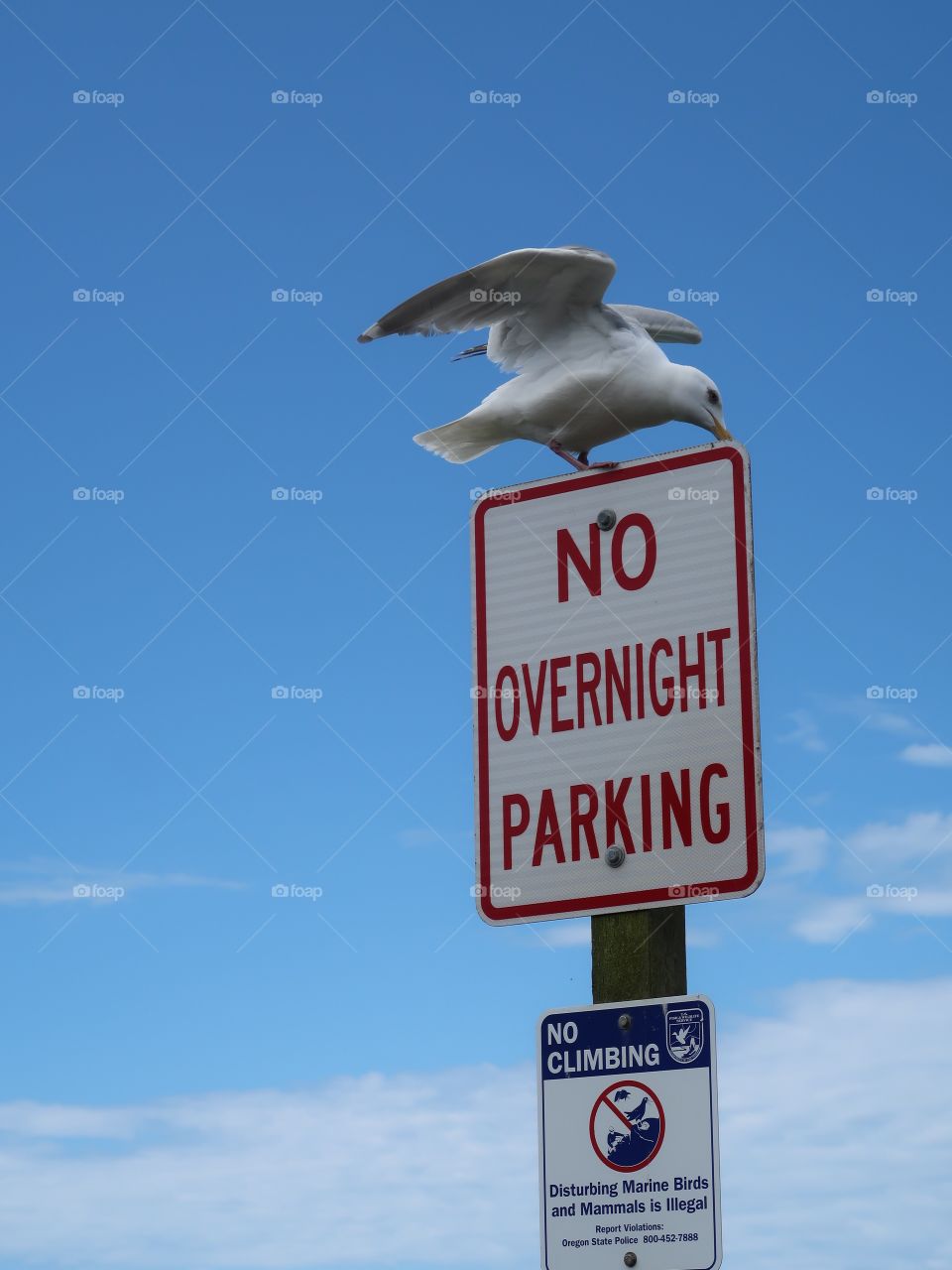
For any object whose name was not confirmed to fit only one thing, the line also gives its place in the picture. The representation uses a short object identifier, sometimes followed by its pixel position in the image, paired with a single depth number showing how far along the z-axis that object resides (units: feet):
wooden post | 9.71
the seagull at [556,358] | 16.06
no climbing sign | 8.39
